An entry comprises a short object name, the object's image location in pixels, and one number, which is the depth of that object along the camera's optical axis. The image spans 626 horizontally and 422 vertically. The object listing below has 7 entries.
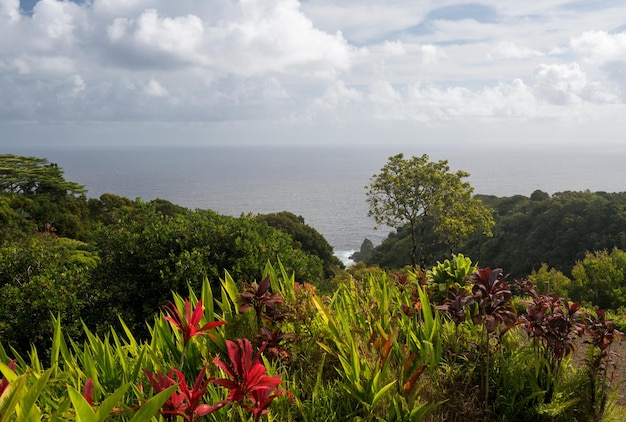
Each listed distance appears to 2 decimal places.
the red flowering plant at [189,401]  1.76
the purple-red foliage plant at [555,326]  3.24
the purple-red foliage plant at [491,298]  3.06
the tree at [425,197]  18.95
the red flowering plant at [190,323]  2.16
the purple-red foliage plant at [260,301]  3.20
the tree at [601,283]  12.80
